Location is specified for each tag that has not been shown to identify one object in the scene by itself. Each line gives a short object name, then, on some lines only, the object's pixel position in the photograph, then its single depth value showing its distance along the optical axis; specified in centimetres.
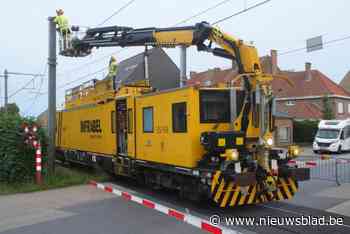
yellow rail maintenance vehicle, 926
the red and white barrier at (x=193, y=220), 562
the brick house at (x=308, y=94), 5125
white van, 3238
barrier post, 1340
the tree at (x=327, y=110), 4471
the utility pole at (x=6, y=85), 3432
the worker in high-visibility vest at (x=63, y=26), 1571
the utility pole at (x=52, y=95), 1509
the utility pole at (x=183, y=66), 1842
